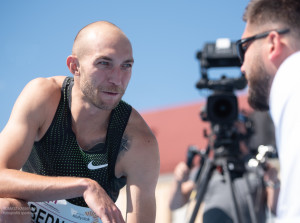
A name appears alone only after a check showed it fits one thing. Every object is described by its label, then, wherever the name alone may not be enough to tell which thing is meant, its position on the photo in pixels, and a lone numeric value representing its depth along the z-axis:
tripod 3.59
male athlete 2.52
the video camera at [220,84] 3.80
